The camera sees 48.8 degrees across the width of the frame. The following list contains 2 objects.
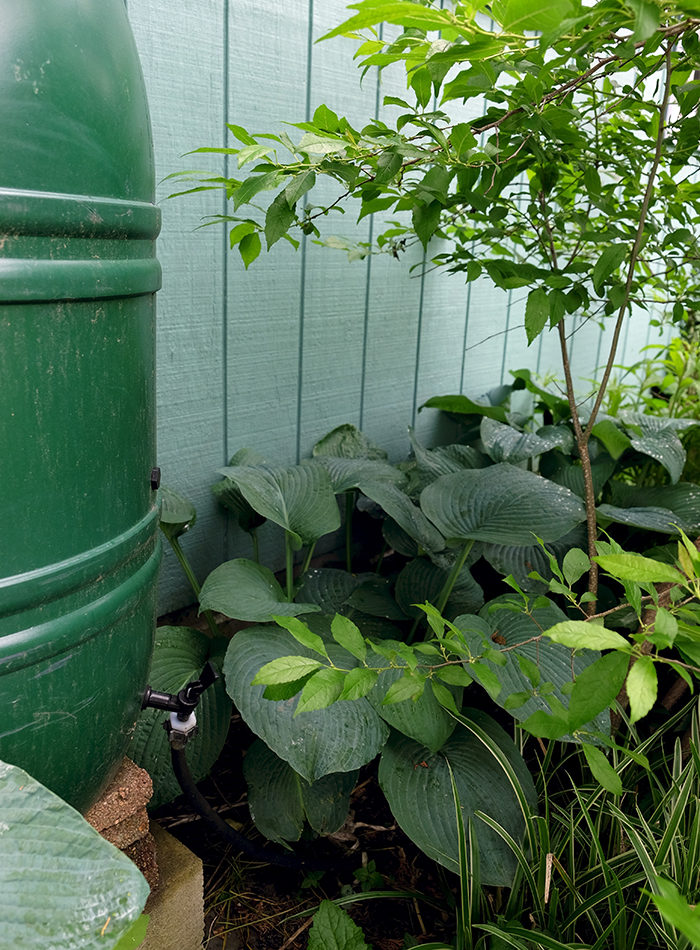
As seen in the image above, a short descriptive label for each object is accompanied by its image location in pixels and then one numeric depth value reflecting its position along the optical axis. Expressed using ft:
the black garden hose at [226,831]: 3.72
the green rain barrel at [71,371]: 2.22
